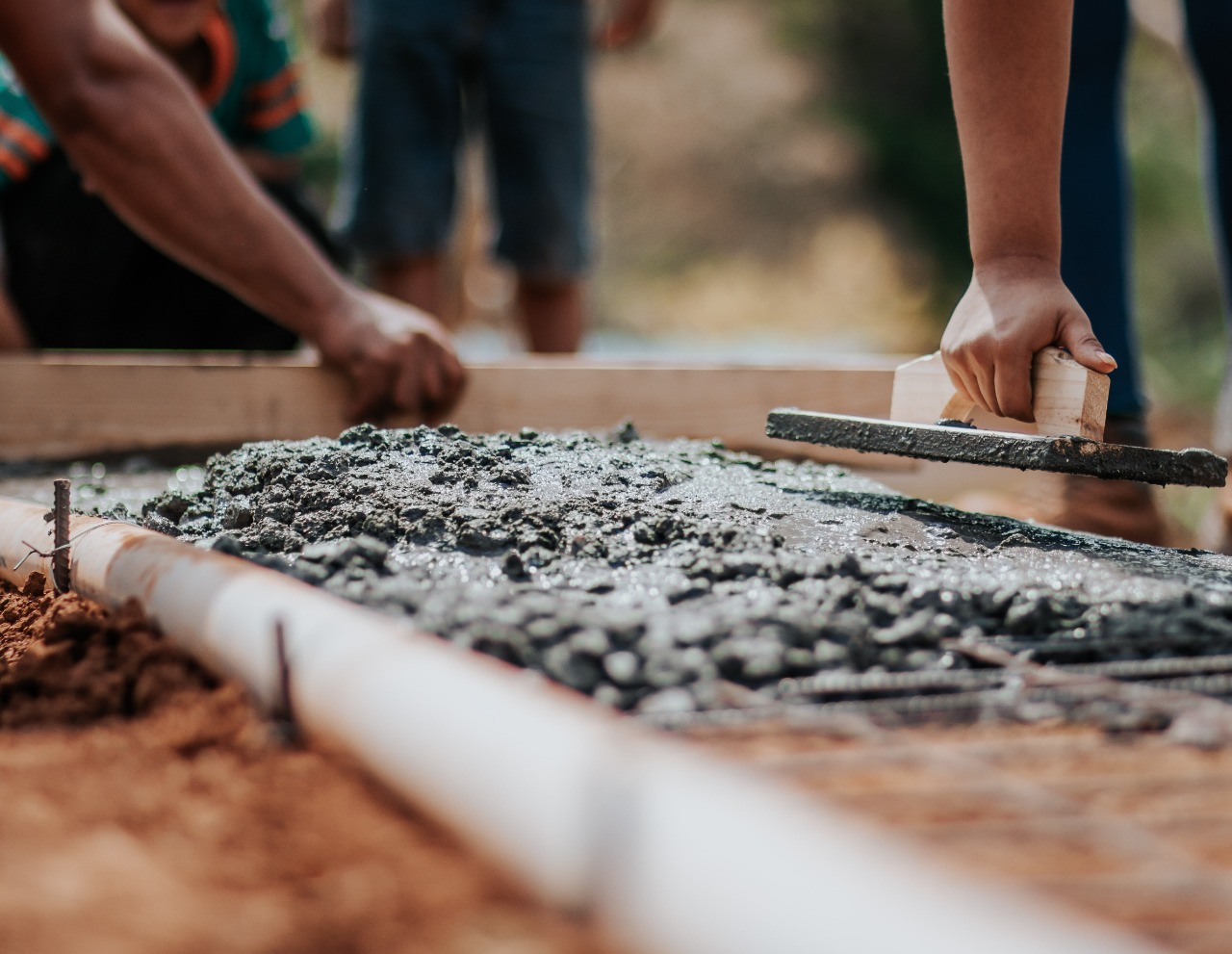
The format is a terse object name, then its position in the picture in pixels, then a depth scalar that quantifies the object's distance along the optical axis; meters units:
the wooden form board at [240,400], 2.56
